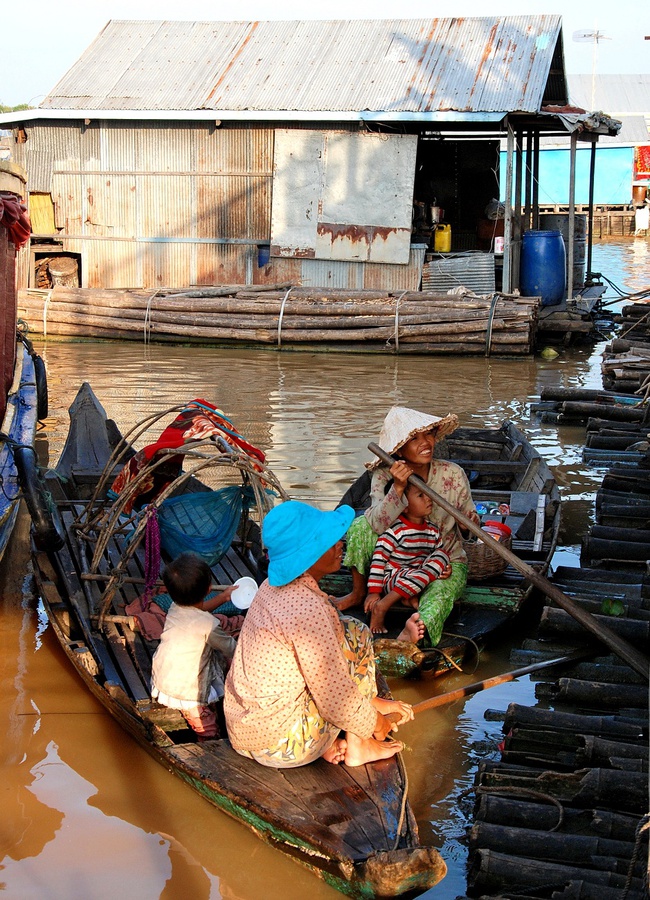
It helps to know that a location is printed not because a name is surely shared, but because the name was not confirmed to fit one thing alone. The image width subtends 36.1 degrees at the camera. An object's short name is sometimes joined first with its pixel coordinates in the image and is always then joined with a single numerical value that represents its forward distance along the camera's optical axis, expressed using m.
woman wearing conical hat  5.00
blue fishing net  5.41
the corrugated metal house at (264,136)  15.30
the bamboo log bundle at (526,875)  3.06
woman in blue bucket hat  3.48
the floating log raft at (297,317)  14.45
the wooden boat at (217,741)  3.23
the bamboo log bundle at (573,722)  3.87
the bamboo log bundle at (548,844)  3.23
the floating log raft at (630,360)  10.61
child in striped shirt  5.07
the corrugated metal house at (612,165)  34.19
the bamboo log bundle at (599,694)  4.20
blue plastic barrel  15.73
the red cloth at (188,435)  5.45
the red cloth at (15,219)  7.50
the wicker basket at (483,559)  5.45
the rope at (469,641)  4.93
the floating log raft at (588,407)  9.60
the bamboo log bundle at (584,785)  3.44
